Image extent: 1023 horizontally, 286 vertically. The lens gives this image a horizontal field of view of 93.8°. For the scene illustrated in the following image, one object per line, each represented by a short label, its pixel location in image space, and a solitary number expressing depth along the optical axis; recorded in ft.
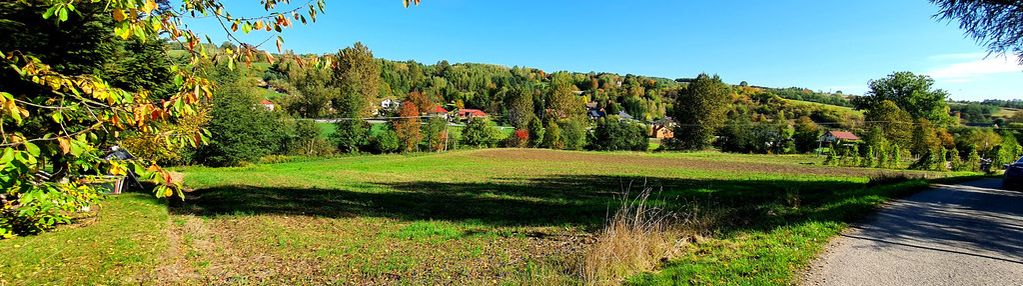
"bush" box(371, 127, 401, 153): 174.60
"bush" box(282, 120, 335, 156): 157.58
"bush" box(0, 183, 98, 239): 22.73
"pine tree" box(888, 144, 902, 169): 124.67
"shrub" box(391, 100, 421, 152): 183.11
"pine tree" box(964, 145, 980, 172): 118.01
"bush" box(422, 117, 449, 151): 191.42
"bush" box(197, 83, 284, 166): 116.88
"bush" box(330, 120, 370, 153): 169.58
